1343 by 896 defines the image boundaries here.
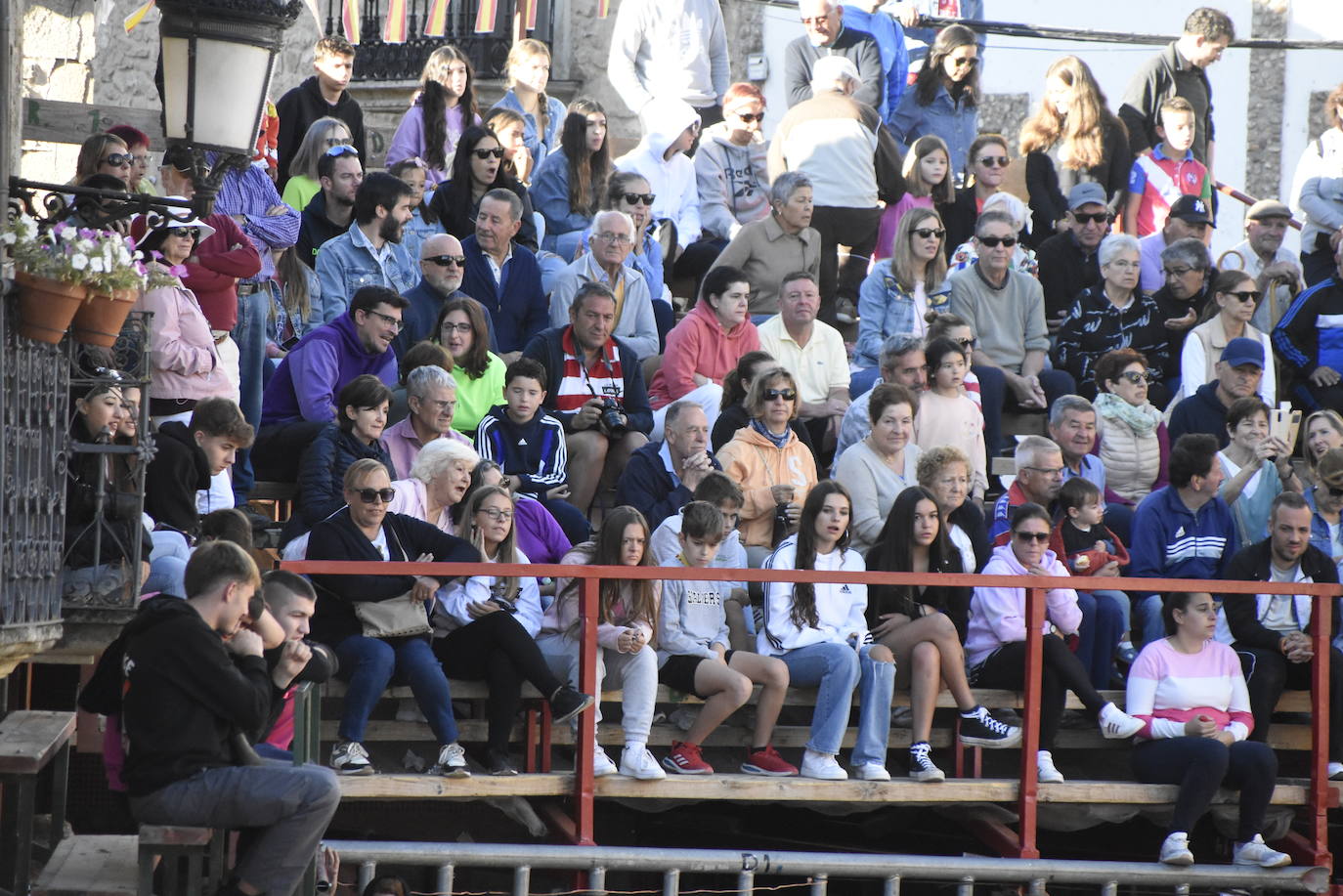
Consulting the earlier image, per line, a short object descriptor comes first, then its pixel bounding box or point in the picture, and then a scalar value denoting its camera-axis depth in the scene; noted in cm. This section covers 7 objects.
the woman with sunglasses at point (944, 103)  2755
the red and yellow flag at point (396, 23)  3875
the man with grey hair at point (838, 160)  2544
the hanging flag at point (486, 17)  3769
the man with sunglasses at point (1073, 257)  2522
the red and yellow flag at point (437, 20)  3766
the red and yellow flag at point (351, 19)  3866
